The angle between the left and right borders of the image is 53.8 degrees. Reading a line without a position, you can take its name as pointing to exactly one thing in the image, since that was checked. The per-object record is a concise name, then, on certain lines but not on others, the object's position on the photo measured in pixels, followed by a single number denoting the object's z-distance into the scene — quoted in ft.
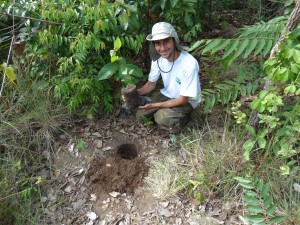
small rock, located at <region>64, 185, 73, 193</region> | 9.20
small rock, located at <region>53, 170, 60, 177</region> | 9.53
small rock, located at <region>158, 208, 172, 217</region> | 8.23
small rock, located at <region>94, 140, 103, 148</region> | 10.21
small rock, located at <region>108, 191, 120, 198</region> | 8.88
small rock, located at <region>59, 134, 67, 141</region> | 10.38
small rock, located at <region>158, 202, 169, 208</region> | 8.42
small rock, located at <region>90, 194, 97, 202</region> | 8.90
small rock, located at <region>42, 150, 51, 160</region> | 9.88
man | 8.61
